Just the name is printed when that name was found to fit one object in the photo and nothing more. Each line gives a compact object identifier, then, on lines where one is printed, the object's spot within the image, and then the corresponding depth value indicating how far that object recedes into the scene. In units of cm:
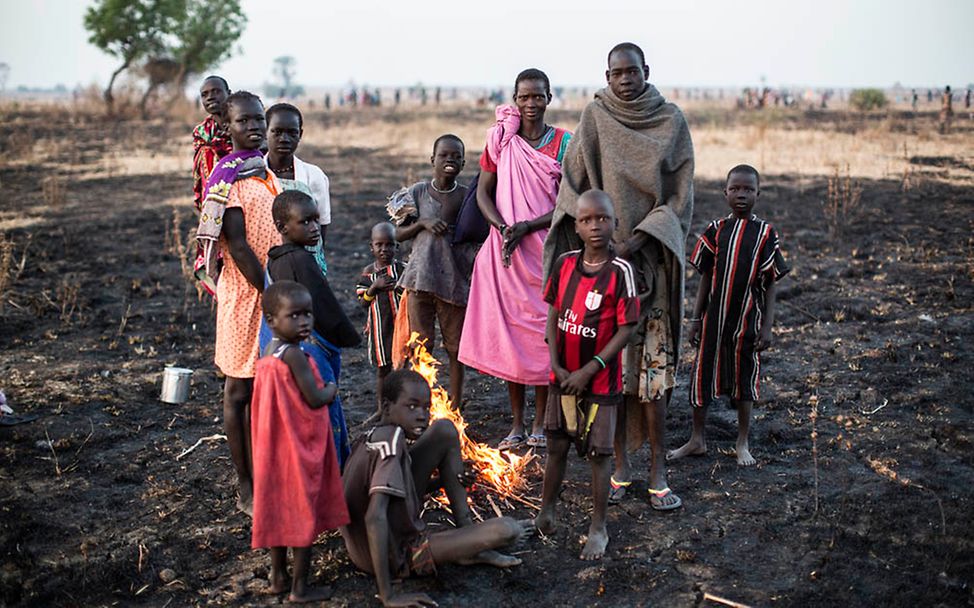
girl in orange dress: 379
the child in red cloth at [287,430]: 314
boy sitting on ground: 320
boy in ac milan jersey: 352
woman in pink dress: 453
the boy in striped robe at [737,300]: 441
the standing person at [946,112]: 2156
